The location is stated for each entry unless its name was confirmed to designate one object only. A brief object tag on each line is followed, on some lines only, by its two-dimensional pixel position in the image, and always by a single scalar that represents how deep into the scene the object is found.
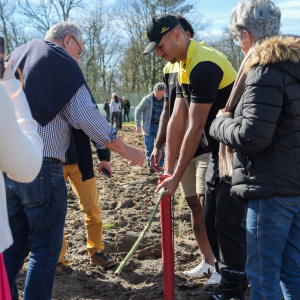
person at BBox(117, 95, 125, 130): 20.06
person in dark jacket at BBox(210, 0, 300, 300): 1.80
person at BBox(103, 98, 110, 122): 24.88
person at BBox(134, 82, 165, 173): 8.02
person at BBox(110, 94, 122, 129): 20.03
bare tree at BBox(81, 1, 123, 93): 34.56
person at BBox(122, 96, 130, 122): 27.67
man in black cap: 2.53
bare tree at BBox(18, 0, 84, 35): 27.98
